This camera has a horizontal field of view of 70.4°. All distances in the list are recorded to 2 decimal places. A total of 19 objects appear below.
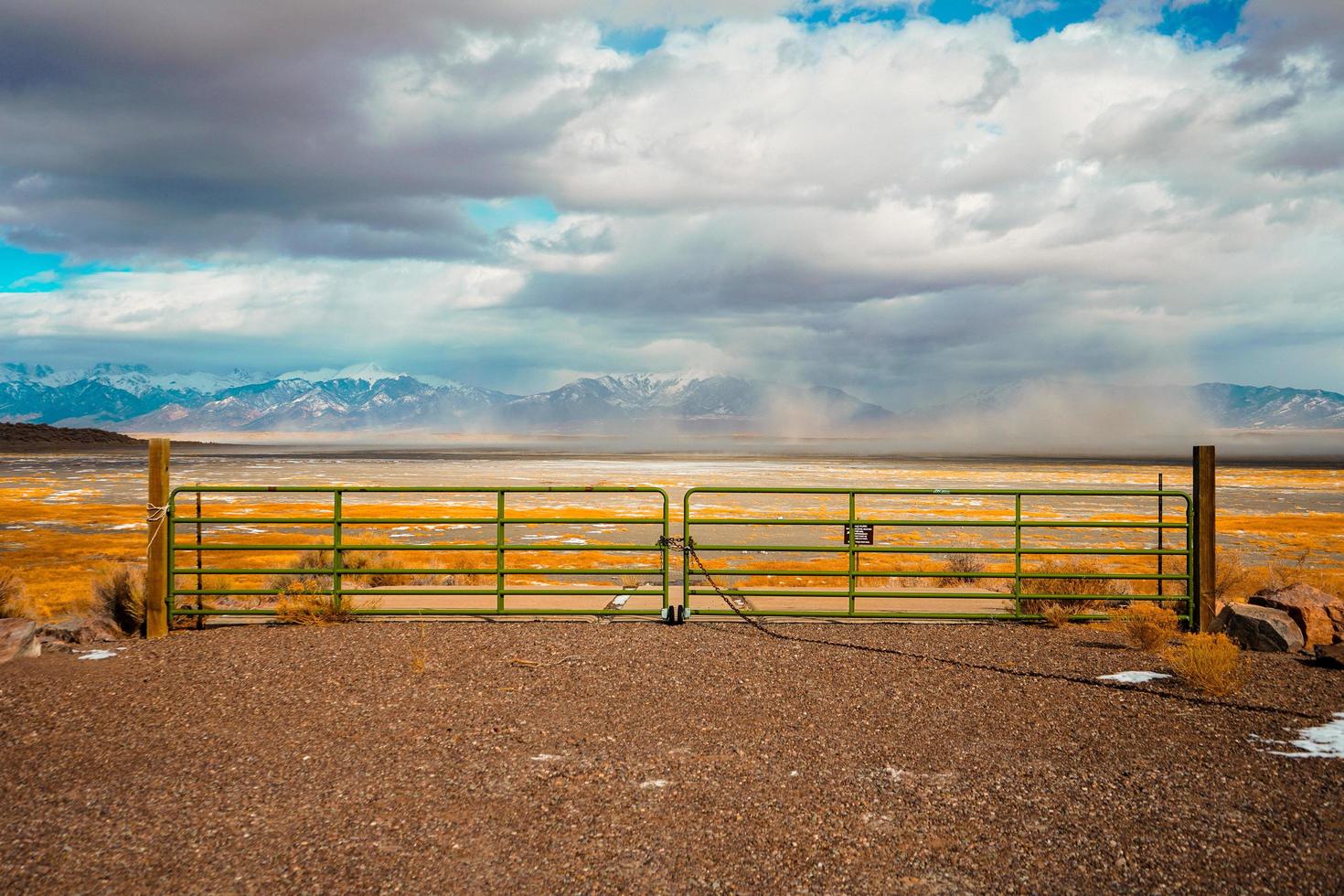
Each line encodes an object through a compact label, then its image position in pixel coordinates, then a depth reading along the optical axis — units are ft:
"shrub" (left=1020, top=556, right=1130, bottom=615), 43.06
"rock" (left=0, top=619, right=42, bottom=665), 32.12
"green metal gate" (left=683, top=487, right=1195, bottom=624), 37.06
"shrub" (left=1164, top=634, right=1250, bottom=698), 28.14
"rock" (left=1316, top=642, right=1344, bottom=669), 32.68
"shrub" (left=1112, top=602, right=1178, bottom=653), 35.37
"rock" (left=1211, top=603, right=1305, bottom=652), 35.47
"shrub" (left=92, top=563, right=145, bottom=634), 38.40
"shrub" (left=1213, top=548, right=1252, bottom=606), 47.24
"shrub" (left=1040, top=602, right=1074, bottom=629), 40.11
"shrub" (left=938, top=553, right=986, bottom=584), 54.70
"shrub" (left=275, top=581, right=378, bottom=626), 38.81
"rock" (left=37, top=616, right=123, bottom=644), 36.35
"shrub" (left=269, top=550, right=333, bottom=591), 43.48
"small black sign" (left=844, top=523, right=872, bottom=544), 37.99
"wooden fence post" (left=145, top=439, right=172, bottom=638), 36.91
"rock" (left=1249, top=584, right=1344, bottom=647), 36.70
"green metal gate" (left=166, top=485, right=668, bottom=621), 36.60
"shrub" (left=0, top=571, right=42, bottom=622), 40.01
